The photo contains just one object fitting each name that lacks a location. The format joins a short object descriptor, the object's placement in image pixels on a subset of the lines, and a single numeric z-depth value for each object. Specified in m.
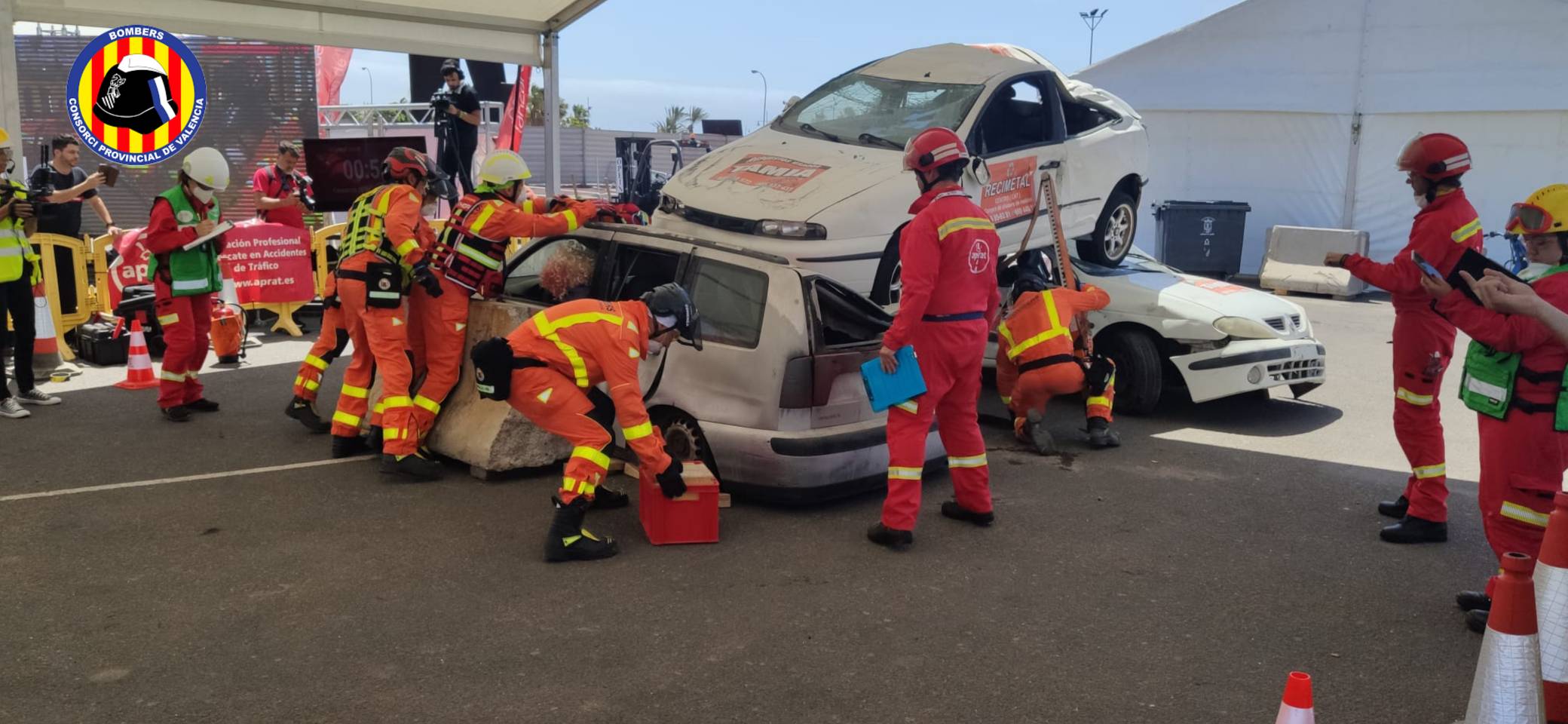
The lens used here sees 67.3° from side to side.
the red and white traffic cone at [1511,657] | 3.21
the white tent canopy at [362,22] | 8.84
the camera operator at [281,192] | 11.23
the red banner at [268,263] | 11.07
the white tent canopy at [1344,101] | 17.09
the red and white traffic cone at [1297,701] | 2.98
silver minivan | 5.77
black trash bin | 18.95
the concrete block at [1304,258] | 17.41
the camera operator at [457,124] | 12.09
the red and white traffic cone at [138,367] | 8.99
